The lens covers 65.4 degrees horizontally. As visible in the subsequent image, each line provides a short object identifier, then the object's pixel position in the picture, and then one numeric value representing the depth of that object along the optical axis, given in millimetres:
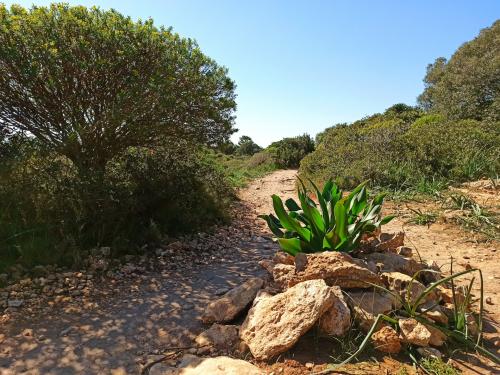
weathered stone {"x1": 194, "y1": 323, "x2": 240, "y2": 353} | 3004
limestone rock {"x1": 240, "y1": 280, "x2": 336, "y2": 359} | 2693
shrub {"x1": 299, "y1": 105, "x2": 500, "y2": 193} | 8727
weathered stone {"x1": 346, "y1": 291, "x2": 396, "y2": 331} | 2832
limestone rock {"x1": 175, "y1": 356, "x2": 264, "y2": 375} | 2517
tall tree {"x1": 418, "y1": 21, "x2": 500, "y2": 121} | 18672
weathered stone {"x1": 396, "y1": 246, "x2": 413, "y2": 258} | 4082
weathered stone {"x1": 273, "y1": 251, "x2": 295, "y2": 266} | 3783
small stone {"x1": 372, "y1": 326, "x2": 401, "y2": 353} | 2629
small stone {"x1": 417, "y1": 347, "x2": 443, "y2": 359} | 2557
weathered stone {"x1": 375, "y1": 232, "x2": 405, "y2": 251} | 3979
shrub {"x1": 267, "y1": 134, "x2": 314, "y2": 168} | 23125
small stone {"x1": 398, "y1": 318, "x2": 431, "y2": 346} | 2585
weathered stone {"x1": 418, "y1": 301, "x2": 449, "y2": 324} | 2777
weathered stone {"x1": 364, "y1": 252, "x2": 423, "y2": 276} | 3541
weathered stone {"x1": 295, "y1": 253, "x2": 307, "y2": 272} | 3277
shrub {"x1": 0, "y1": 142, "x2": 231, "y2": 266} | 4742
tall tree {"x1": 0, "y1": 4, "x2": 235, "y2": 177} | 5062
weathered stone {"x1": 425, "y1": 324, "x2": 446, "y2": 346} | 2684
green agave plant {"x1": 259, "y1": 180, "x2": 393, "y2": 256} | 3645
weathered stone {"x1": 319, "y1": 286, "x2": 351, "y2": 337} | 2779
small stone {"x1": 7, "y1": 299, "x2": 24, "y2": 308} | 3826
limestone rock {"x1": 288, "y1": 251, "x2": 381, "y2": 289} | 3094
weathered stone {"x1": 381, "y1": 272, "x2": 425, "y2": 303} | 3083
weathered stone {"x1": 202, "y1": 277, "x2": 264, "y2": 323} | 3350
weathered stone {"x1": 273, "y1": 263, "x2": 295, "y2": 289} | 3379
